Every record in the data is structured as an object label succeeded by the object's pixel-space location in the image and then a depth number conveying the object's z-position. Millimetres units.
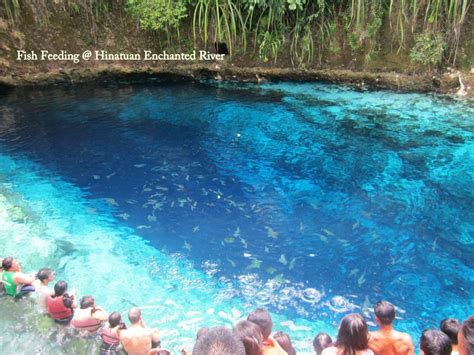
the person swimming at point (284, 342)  3290
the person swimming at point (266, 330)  2949
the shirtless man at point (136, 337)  3498
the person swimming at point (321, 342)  3344
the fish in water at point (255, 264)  4852
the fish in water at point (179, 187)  6523
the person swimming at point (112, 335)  3572
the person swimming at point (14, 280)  4215
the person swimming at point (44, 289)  4041
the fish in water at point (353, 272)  4719
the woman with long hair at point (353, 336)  2824
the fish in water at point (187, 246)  5215
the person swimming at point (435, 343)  2648
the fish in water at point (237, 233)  5414
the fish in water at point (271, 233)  5379
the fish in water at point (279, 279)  4625
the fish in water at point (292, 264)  4840
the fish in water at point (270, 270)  4762
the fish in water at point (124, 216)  5824
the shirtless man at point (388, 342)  3193
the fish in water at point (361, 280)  4578
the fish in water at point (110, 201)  6156
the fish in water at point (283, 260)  4918
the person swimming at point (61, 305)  3904
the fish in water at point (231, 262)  4912
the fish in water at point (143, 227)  5625
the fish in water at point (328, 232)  5375
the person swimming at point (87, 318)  3807
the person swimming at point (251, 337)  2588
